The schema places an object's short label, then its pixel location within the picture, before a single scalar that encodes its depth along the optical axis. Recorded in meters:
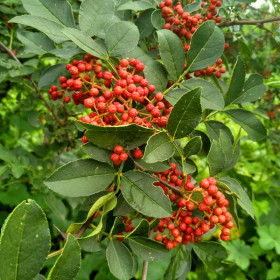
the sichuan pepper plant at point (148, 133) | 0.13
